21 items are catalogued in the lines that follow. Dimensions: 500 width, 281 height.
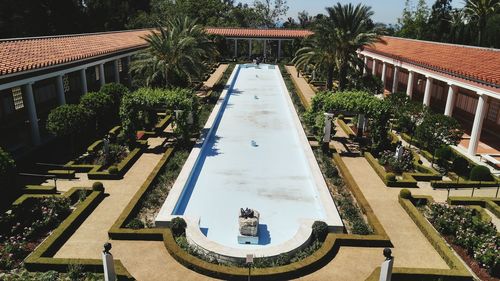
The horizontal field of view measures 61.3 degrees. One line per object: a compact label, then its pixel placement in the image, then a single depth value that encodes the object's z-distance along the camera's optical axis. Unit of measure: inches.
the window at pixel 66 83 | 1102.6
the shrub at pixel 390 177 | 684.1
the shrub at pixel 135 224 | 533.6
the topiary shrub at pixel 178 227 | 526.9
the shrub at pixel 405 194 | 621.0
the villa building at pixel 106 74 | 810.8
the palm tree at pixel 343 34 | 1081.4
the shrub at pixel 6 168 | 539.2
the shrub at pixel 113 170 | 695.1
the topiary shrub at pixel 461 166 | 733.9
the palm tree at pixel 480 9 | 1868.6
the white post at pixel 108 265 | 399.7
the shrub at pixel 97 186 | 626.8
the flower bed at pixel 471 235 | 461.4
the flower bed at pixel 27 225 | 473.4
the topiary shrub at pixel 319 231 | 521.0
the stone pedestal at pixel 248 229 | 518.6
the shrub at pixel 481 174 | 700.7
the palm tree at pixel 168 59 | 1031.0
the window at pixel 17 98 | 897.5
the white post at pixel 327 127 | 817.5
